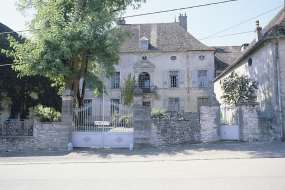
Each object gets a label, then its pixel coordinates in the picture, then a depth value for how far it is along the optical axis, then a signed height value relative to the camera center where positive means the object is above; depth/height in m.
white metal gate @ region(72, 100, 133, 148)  10.29 -1.09
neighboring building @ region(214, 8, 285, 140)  11.08 +1.60
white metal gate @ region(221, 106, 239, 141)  10.81 -1.11
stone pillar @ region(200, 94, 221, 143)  10.62 -0.79
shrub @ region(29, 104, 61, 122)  10.41 -0.31
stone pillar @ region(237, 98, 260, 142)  10.51 -0.85
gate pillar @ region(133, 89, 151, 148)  10.24 -0.82
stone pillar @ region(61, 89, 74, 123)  10.30 +0.05
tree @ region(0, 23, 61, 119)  14.70 +1.26
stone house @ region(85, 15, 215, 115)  24.55 +3.77
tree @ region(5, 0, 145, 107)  11.02 +3.47
